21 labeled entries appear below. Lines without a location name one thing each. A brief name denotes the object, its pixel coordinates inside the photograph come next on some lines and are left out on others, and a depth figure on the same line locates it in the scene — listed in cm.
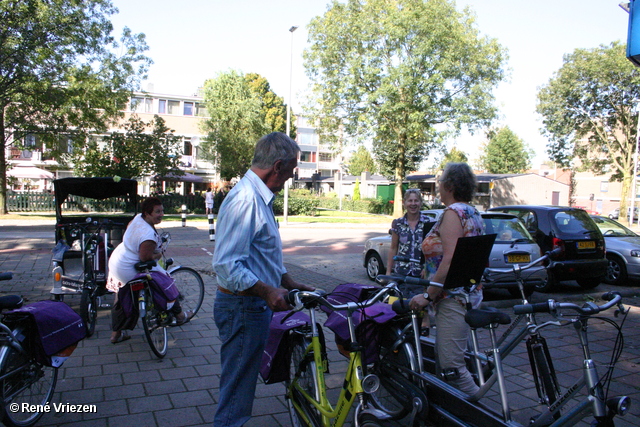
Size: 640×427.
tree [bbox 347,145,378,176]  6912
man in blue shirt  259
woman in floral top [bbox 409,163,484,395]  309
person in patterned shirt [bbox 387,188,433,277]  526
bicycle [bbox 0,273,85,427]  307
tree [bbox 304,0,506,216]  2809
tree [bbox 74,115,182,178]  2564
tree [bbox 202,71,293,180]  3938
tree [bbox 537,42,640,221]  3064
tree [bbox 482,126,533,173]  6481
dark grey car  869
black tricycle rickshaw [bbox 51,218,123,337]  559
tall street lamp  2522
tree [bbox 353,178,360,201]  5397
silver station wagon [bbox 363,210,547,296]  769
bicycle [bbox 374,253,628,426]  270
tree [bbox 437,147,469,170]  6319
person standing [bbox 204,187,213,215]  2830
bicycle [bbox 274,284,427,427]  265
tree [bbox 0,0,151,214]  1875
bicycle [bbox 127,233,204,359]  475
